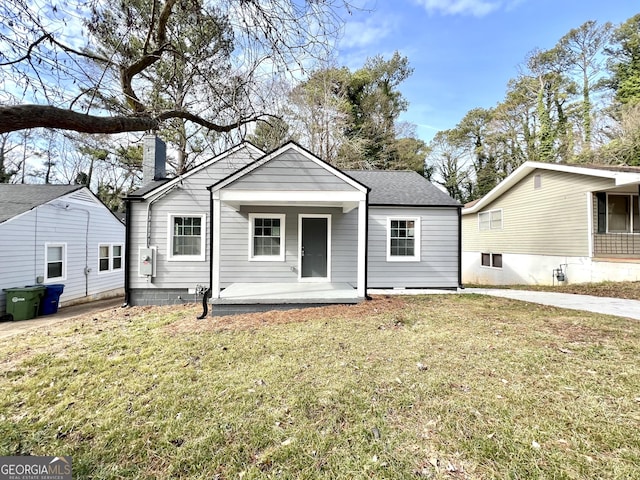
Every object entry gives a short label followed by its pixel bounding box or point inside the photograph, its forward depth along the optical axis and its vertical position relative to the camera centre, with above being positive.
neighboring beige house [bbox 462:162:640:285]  10.41 +0.76
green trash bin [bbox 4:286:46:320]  8.66 -1.78
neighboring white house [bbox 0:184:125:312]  9.34 +0.12
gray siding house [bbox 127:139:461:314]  8.48 +0.04
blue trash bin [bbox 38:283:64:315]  9.36 -1.85
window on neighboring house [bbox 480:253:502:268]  15.30 -0.90
